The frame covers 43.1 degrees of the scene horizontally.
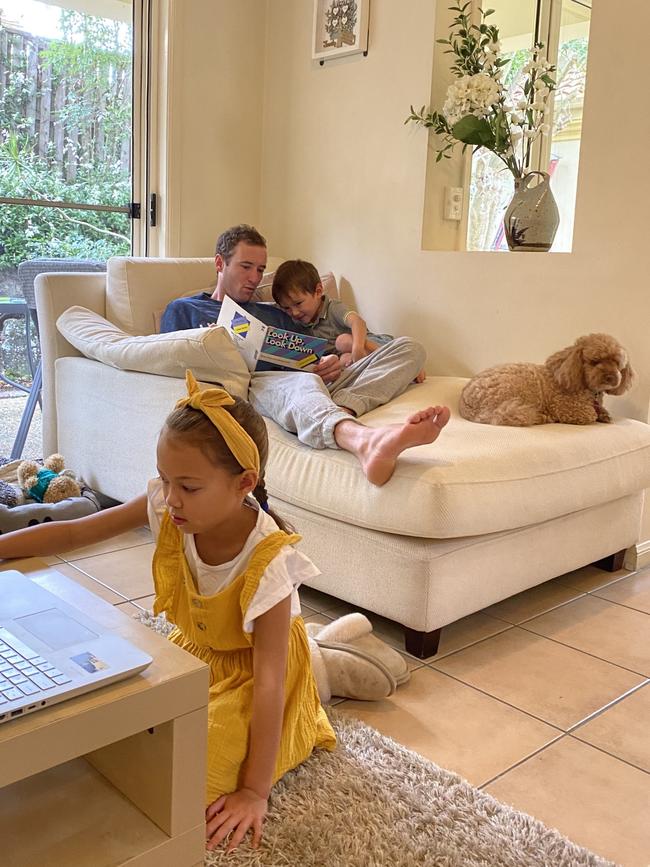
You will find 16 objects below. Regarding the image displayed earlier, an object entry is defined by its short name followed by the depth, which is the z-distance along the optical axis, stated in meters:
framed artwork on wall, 3.31
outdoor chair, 3.26
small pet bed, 2.52
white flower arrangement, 2.89
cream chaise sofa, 1.91
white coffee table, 0.87
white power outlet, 3.26
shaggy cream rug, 1.23
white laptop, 0.86
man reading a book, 1.91
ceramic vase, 2.86
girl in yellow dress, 1.20
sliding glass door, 3.15
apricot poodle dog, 2.42
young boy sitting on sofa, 2.84
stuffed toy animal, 2.74
